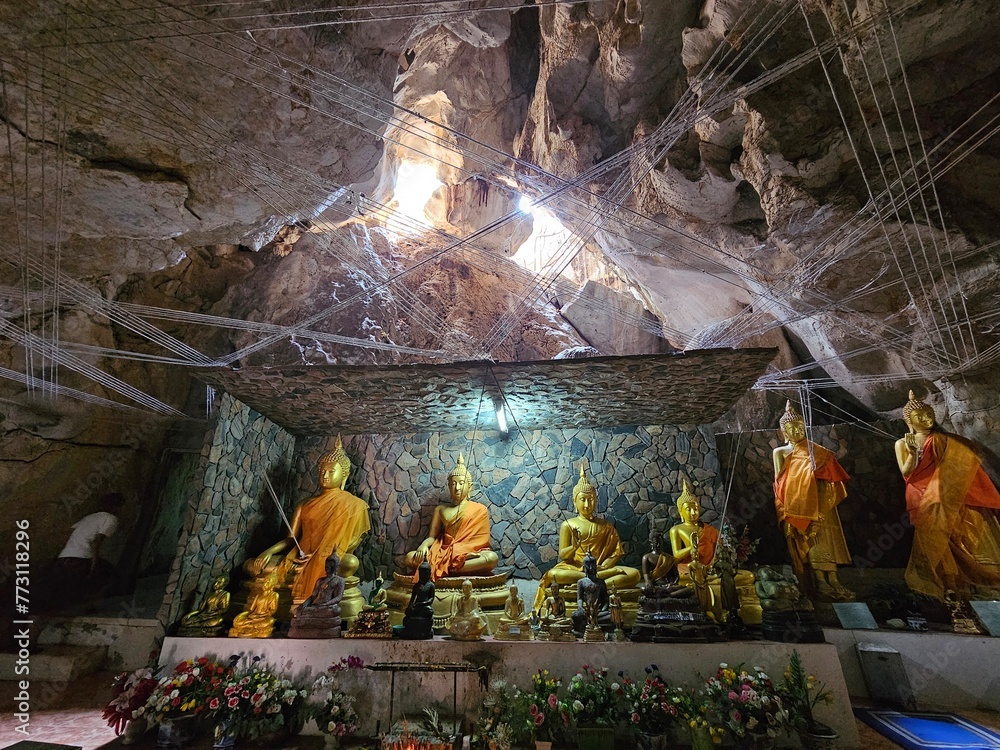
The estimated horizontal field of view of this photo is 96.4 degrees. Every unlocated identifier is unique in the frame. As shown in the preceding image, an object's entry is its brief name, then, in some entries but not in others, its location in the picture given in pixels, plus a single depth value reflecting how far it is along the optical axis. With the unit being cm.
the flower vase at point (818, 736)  354
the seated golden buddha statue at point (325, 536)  583
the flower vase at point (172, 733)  374
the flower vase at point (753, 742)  352
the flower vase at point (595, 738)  363
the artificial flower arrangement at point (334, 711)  378
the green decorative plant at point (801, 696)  361
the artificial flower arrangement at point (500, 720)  350
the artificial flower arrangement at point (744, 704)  351
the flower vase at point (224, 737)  369
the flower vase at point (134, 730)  381
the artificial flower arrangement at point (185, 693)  381
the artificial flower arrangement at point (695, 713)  355
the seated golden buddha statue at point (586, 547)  573
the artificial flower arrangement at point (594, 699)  373
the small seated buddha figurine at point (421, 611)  470
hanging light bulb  619
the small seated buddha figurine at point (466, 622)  453
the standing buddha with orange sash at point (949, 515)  536
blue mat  361
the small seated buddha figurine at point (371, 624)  470
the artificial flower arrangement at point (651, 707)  365
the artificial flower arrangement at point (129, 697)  380
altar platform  411
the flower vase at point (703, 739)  353
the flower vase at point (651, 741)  359
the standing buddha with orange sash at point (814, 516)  609
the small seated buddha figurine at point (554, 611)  467
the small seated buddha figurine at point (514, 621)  466
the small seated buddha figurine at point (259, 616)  487
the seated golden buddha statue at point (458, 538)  617
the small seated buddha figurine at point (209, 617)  485
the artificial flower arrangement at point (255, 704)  386
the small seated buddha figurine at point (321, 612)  476
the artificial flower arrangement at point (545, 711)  371
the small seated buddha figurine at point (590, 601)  487
